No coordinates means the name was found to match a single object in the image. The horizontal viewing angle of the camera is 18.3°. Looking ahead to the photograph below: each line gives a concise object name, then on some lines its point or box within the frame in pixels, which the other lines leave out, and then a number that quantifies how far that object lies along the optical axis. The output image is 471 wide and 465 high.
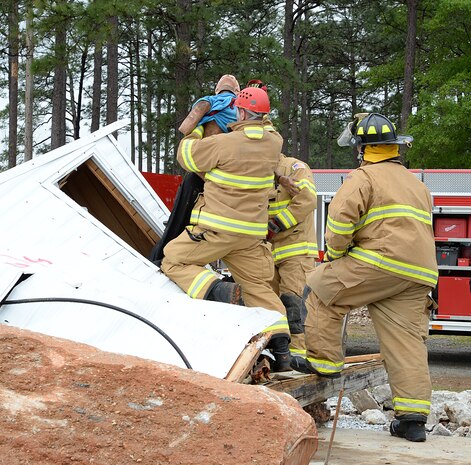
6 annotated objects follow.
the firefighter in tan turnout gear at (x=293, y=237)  10.41
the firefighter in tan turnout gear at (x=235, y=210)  9.05
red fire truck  19.09
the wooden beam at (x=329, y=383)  8.68
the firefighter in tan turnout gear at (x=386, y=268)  8.63
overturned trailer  7.39
